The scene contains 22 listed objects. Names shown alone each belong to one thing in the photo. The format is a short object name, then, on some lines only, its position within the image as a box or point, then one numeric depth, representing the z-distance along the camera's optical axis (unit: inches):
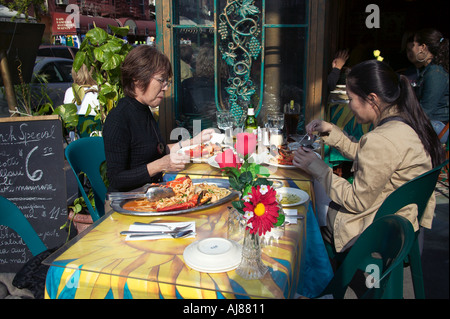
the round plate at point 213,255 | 43.5
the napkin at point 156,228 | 52.0
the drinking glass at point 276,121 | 114.7
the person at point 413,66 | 165.8
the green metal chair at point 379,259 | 38.2
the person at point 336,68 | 186.1
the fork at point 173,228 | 53.9
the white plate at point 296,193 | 65.3
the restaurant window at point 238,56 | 133.0
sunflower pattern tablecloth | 41.2
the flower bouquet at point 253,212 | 40.1
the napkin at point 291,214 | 56.8
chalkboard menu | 102.7
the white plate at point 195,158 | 95.0
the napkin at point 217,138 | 112.1
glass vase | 42.3
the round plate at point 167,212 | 58.9
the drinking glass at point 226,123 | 108.0
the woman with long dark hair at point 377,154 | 66.9
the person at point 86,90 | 135.7
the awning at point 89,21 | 563.8
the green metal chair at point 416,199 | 63.2
